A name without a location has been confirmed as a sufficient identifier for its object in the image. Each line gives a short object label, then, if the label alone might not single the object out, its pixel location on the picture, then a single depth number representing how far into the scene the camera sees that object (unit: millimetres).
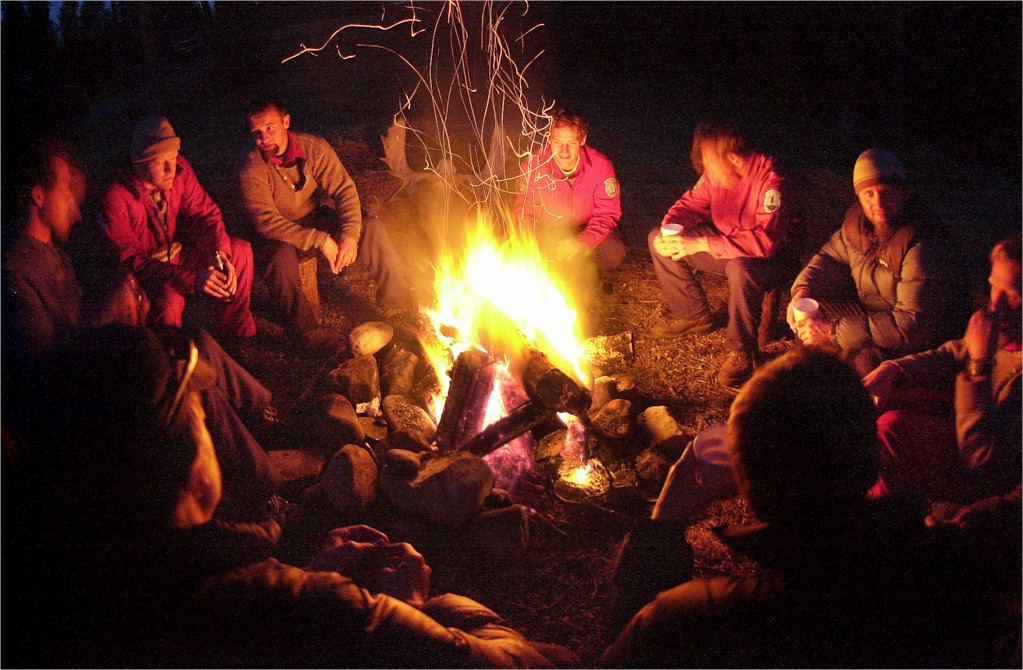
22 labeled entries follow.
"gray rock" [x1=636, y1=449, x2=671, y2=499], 4176
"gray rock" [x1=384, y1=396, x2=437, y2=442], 4648
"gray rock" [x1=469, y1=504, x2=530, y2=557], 3752
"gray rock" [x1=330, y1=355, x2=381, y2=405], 4930
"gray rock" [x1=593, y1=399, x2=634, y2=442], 4426
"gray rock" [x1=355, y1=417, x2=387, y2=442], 4648
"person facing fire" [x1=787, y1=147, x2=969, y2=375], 3844
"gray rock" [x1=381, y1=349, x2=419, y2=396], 5039
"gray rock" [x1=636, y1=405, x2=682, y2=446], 4465
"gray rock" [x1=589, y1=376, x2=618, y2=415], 4809
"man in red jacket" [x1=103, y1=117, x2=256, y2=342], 4711
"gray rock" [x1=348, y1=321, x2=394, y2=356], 5195
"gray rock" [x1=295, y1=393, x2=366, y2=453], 4516
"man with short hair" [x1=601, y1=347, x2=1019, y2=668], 2299
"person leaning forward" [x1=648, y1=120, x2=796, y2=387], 4914
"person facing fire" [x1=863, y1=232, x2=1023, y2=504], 3268
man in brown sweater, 5344
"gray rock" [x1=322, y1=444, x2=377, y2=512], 3973
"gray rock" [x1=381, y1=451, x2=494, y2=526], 3881
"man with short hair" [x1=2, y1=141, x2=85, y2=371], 4016
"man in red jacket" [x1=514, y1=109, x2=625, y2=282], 5711
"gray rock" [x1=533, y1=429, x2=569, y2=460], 4449
